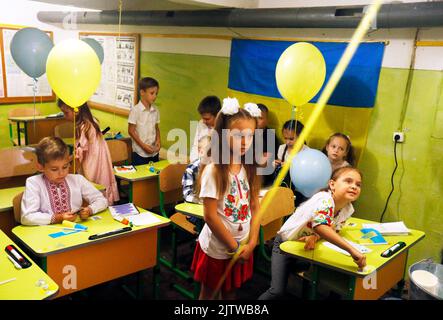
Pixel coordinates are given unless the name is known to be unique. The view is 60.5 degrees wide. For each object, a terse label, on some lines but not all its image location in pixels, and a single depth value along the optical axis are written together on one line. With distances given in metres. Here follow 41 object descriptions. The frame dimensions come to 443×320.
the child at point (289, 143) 3.19
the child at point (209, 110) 3.31
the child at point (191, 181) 2.57
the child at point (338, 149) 2.98
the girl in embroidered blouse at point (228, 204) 1.71
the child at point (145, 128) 3.76
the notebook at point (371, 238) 2.15
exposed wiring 2.95
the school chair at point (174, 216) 2.72
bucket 1.57
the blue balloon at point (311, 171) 2.26
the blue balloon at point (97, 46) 5.08
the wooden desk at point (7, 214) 2.23
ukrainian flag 3.05
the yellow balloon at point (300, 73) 2.67
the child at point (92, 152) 2.93
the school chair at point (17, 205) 2.12
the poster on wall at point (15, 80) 5.46
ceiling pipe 2.50
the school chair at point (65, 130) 4.42
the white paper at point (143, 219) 2.19
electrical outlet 2.91
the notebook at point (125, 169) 3.25
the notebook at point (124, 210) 2.29
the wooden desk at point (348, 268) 1.86
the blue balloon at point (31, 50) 3.68
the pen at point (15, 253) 1.63
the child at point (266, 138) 3.37
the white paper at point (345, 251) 1.99
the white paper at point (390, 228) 2.29
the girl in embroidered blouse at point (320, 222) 1.86
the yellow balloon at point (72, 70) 2.49
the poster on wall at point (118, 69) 5.34
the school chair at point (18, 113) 5.17
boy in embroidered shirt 2.05
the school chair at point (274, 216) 2.52
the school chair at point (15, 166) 2.94
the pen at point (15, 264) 1.59
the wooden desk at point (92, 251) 1.84
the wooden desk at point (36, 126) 5.06
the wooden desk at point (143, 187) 3.11
